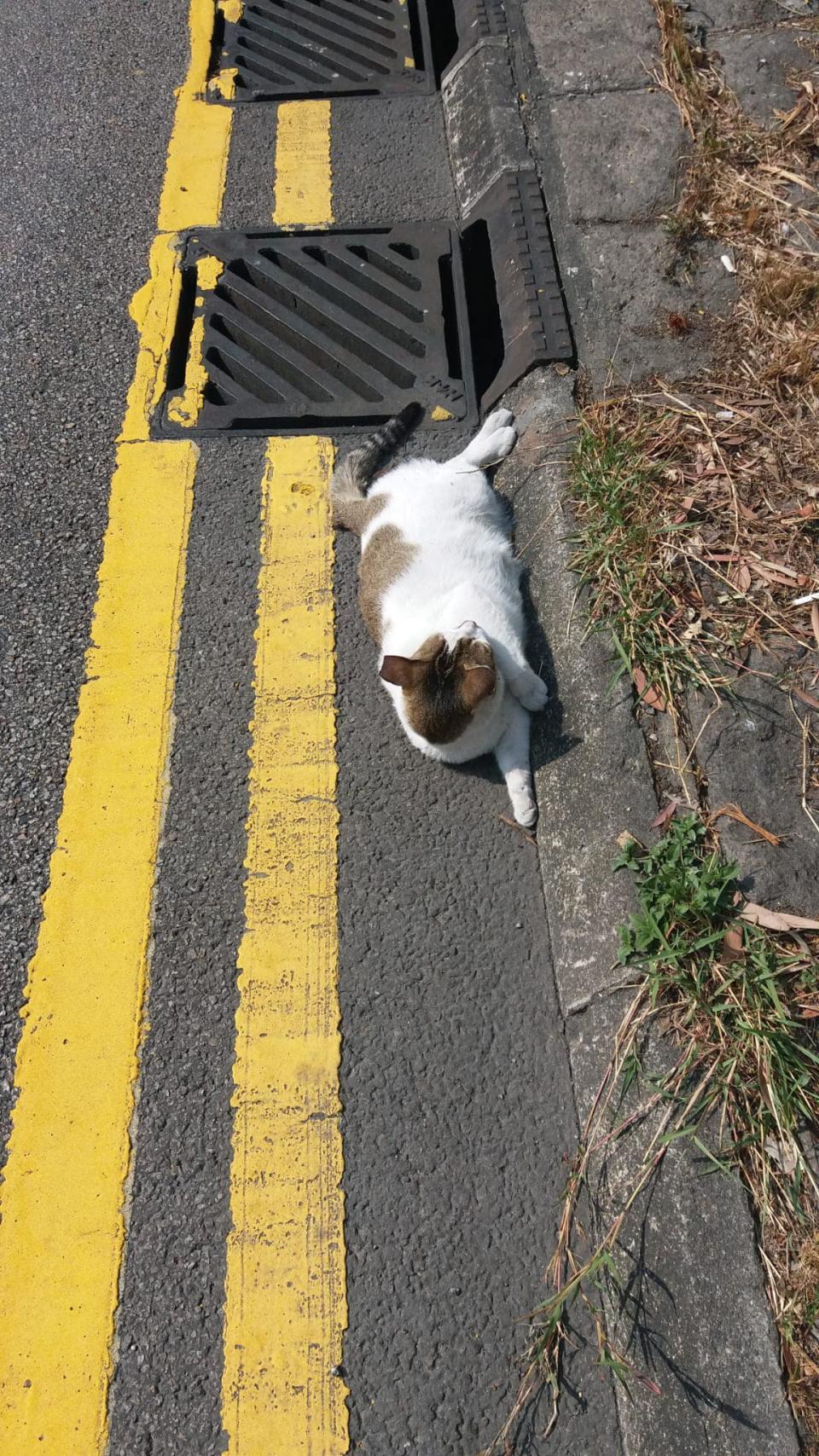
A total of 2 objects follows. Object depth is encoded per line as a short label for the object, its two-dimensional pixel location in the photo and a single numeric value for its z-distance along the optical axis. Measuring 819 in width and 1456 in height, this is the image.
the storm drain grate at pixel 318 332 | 3.22
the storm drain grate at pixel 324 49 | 4.10
